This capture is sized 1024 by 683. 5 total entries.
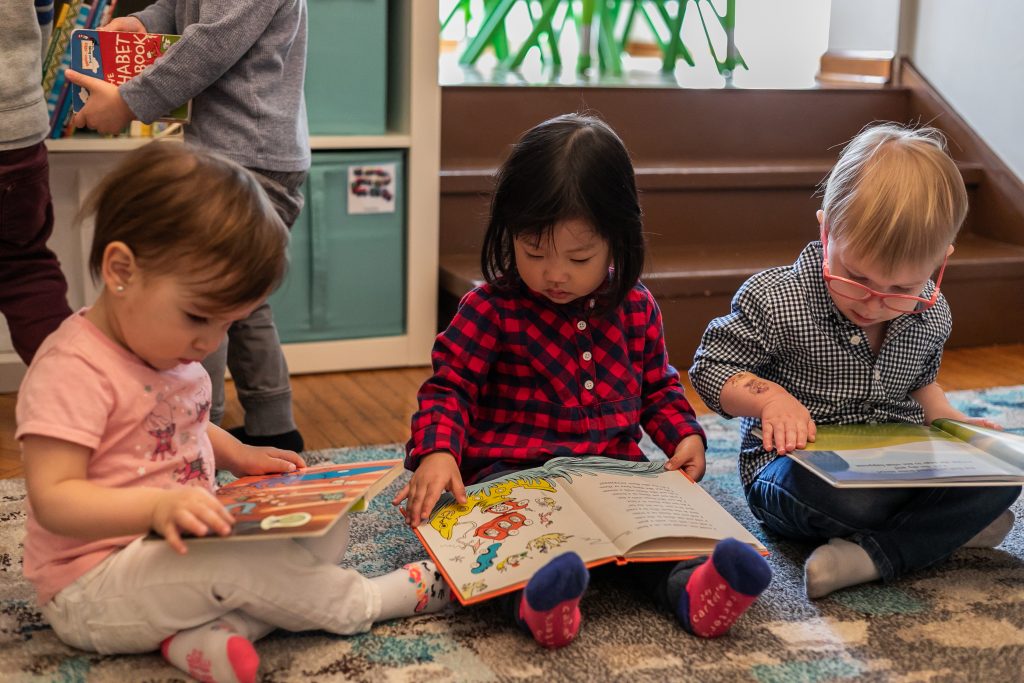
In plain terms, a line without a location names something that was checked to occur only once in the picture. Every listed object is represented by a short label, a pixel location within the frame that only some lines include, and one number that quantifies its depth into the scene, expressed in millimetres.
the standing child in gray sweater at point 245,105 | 1340
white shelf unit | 1707
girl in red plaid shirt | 1074
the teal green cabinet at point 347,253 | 1858
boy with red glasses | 1129
